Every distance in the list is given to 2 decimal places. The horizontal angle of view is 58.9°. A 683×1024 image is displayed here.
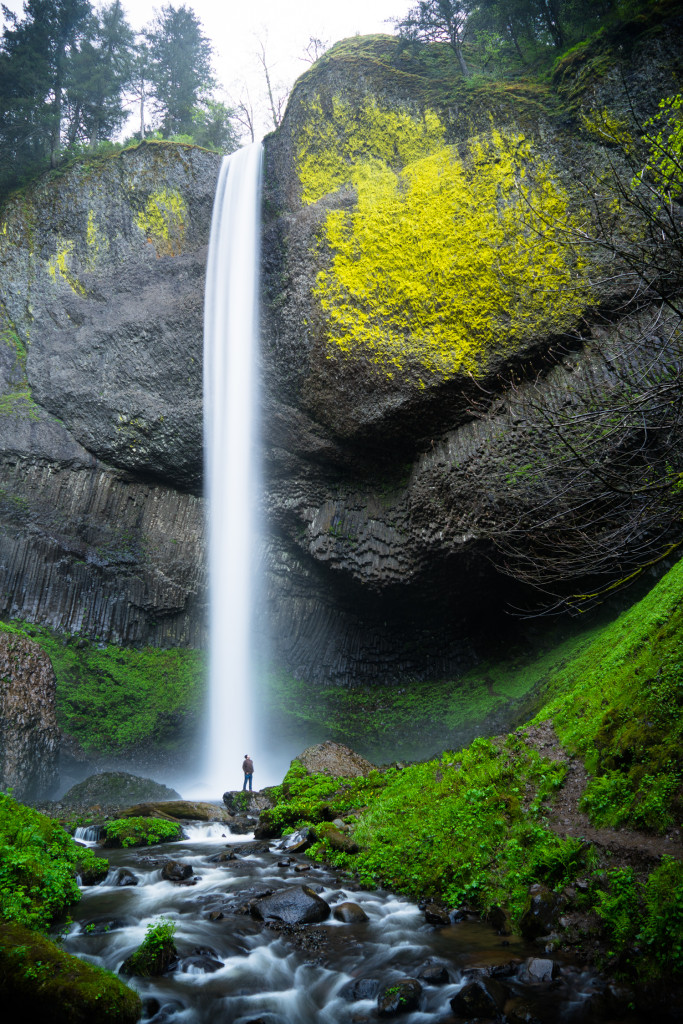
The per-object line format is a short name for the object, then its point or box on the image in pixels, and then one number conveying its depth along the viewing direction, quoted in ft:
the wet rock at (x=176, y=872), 24.34
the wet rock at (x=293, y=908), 19.34
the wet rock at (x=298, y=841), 26.75
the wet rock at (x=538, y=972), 14.64
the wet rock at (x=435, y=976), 15.33
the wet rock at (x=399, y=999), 14.39
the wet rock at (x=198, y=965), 16.41
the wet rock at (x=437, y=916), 18.78
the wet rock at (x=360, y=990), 15.30
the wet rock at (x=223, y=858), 26.78
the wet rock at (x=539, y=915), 16.79
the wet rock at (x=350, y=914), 19.25
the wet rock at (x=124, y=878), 23.57
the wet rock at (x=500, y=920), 17.66
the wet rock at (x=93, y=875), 23.48
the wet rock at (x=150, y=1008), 14.19
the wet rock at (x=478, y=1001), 13.62
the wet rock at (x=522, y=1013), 13.03
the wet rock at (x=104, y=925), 19.01
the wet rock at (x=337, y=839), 24.86
